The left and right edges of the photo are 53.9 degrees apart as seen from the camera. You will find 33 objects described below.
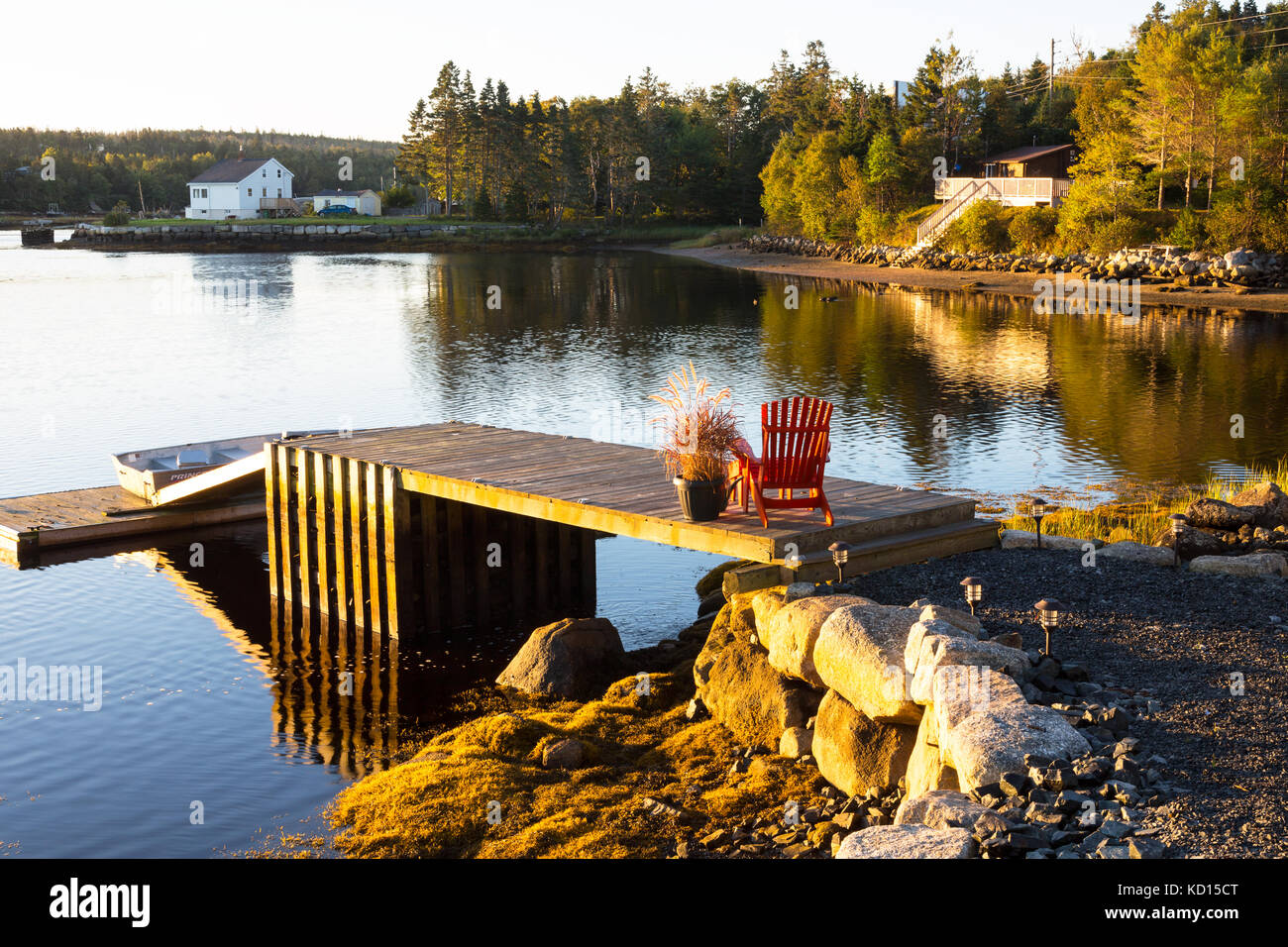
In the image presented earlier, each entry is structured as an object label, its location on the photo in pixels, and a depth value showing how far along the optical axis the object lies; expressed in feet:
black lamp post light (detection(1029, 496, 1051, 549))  46.93
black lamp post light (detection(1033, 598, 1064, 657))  35.01
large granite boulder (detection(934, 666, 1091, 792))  28.63
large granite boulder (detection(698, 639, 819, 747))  39.27
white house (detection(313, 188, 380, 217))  481.87
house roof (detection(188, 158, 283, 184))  477.36
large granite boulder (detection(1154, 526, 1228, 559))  45.88
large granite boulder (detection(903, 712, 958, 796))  30.30
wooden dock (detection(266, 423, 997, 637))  46.34
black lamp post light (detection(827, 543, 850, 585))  40.29
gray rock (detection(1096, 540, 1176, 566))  45.91
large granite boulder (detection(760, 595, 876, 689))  38.14
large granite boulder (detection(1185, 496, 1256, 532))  49.73
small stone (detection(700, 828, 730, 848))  33.19
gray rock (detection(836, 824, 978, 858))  25.31
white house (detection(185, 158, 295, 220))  476.13
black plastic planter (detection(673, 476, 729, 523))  43.04
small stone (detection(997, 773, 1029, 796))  27.81
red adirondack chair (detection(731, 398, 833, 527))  43.06
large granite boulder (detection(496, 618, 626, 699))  48.60
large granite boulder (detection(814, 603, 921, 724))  33.78
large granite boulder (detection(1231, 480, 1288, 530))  50.63
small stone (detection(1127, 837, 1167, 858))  24.41
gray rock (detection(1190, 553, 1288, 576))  43.11
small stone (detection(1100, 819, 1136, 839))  25.42
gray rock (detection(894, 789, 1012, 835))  26.30
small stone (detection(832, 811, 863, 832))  32.63
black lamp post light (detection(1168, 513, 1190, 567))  45.50
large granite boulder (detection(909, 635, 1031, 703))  32.04
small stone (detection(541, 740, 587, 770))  39.91
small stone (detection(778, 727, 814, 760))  37.99
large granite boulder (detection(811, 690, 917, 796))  34.32
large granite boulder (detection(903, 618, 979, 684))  33.12
